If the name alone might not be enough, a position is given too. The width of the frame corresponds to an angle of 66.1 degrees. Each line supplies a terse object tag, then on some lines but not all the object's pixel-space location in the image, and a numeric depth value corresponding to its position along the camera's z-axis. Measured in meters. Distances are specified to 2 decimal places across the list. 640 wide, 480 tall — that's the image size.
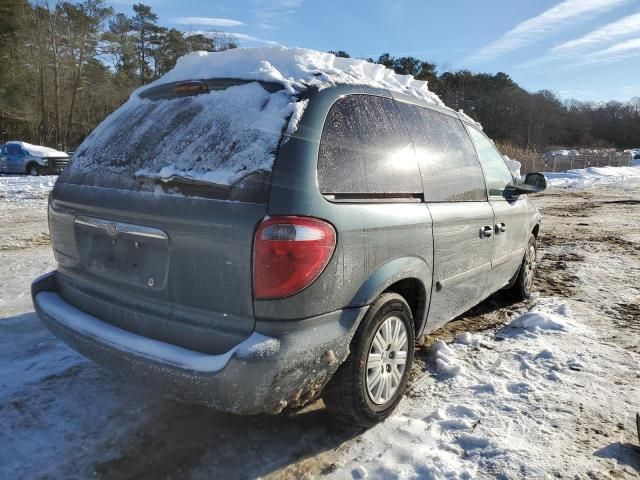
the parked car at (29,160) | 23.27
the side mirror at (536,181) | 4.55
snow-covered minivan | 2.09
